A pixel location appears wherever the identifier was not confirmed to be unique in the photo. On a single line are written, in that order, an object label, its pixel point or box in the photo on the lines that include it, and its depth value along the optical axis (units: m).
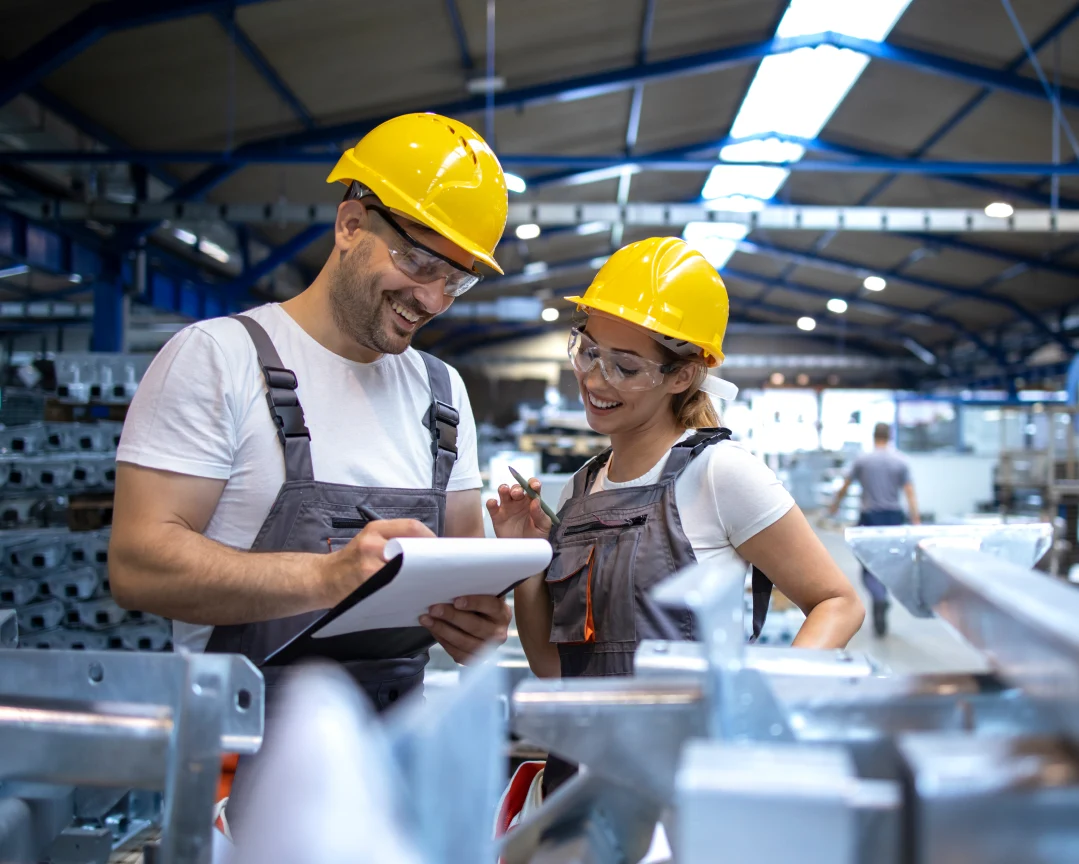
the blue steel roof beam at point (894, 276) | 15.81
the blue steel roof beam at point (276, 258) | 10.47
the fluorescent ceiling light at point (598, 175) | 11.19
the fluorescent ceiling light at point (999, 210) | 9.09
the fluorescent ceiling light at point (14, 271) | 12.02
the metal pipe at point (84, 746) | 0.81
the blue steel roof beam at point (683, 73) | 8.09
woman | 1.73
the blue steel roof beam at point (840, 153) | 10.83
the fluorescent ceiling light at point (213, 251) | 11.16
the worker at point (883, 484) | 8.09
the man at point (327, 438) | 1.49
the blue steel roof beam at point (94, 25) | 5.40
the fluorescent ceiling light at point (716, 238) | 14.92
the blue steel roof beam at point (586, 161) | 7.21
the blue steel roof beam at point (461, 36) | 6.47
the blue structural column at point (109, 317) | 8.58
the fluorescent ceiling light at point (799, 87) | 8.02
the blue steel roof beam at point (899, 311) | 18.64
